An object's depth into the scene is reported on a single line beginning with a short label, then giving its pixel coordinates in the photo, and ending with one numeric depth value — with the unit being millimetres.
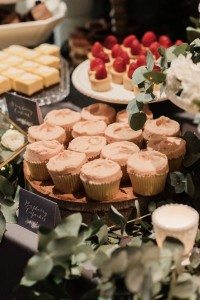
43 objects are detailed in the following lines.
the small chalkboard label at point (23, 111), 2021
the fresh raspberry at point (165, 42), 2426
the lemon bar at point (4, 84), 2301
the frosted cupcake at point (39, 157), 1769
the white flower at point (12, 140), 1882
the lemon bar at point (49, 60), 2510
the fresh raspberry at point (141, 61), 2198
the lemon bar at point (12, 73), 2346
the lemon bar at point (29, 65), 2451
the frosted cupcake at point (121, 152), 1734
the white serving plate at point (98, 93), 2102
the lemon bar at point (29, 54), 2556
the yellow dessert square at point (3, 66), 2434
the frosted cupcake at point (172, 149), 1741
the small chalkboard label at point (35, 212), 1579
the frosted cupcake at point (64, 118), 1979
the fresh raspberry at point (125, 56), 2359
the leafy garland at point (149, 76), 1608
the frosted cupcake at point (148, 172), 1647
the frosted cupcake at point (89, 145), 1801
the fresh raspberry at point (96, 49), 2473
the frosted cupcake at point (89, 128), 1919
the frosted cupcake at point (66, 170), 1688
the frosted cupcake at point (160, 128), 1826
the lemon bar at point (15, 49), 2594
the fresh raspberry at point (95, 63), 2314
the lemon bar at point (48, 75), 2371
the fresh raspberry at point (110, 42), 2574
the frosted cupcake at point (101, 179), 1644
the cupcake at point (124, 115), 1976
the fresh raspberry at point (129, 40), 2528
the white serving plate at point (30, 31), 2611
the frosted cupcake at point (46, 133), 1881
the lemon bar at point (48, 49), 2609
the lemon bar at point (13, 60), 2493
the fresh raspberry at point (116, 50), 2440
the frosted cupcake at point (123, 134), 1853
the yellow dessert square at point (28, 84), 2301
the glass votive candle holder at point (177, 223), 1354
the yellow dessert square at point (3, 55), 2538
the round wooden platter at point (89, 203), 1664
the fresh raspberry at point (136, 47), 2428
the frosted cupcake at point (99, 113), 2018
